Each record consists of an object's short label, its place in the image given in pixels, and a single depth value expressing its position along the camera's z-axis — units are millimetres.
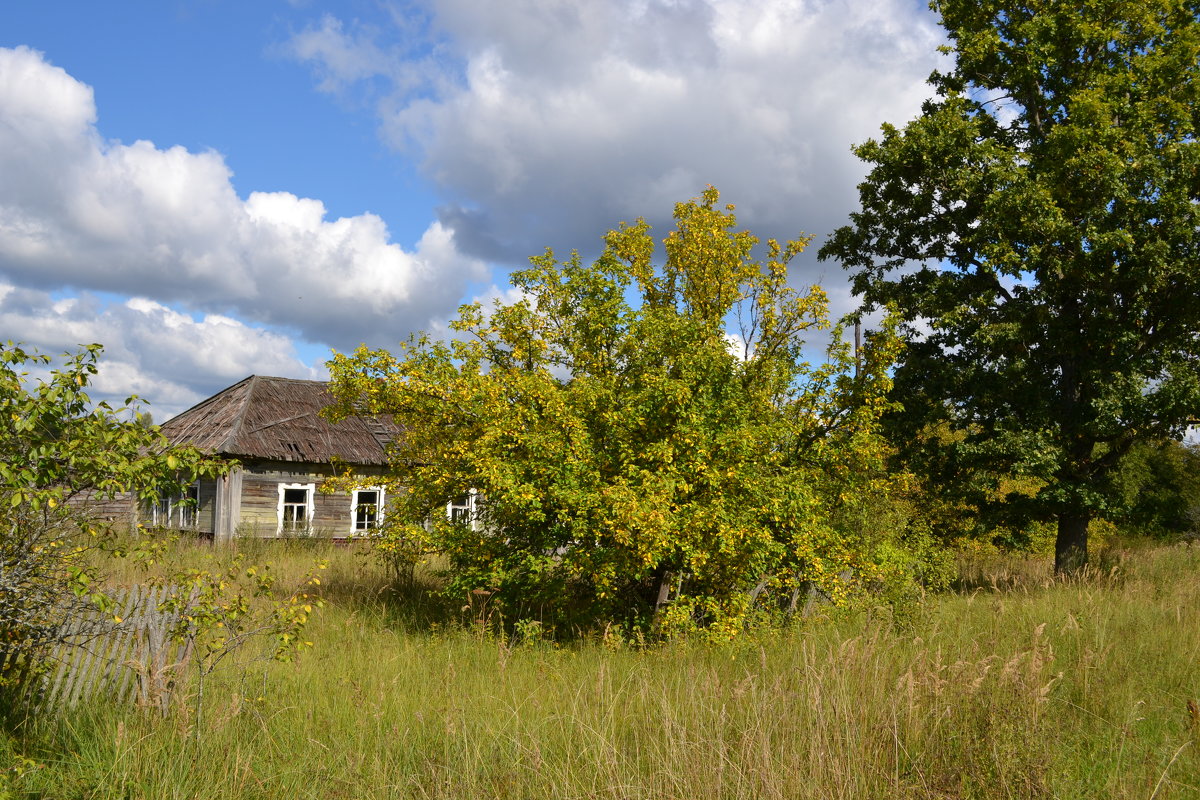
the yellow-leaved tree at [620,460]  8258
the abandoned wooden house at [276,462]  21000
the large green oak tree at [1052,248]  13211
